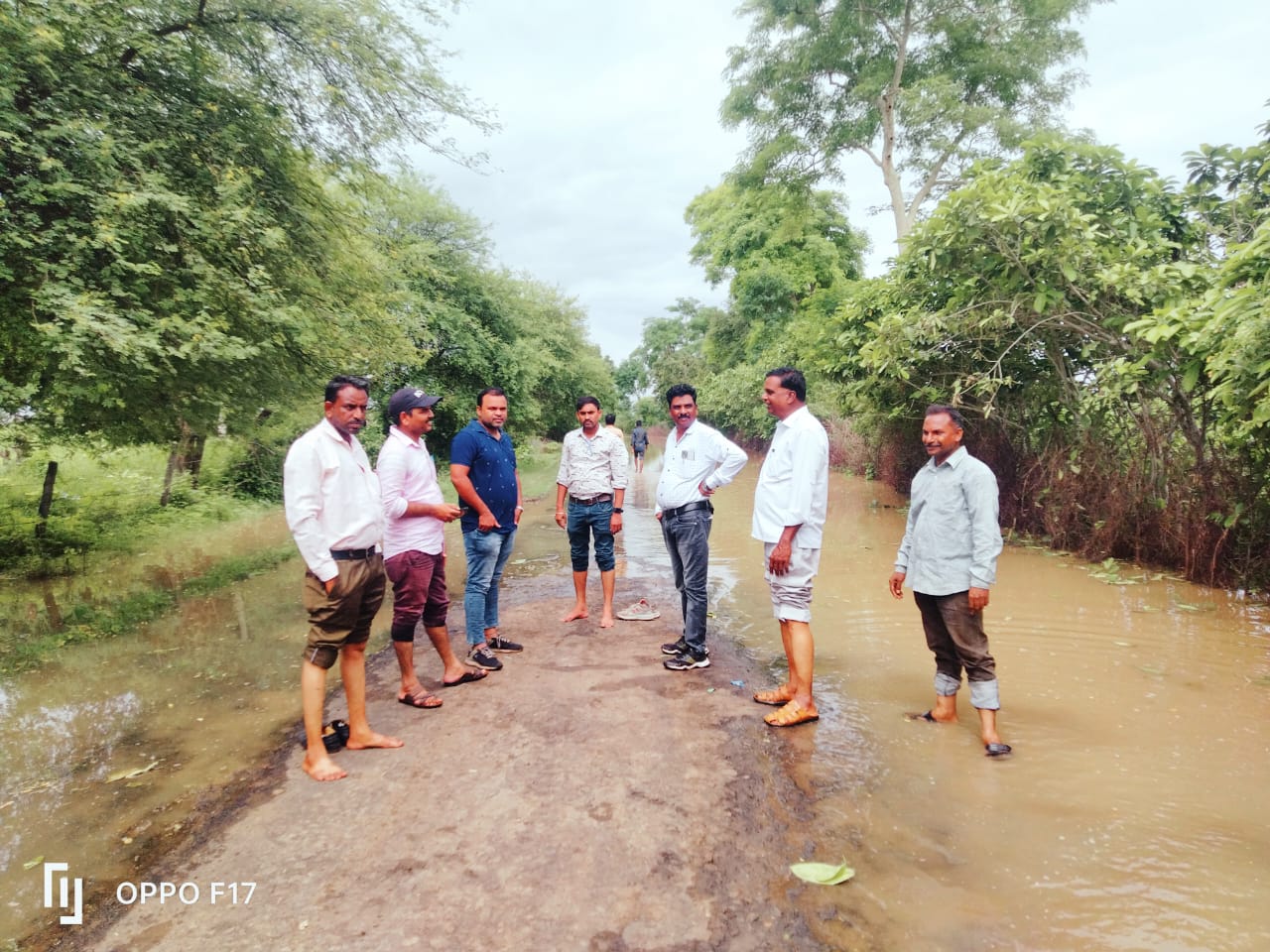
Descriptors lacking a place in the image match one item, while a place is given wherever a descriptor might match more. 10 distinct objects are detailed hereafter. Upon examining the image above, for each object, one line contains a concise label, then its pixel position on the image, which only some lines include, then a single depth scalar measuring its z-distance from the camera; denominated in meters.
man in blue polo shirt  4.67
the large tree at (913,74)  16.17
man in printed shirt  5.52
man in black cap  4.05
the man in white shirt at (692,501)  4.67
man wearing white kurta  3.81
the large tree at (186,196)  5.16
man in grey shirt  3.59
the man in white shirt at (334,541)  3.18
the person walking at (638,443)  23.78
